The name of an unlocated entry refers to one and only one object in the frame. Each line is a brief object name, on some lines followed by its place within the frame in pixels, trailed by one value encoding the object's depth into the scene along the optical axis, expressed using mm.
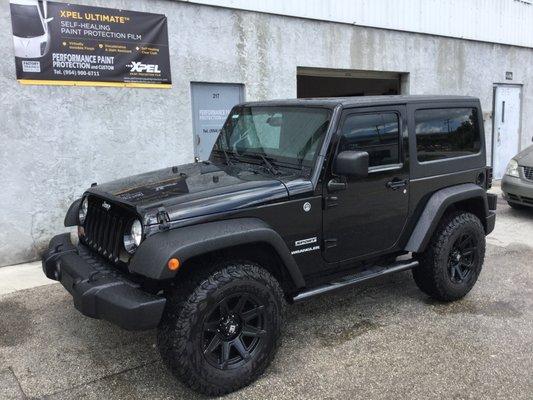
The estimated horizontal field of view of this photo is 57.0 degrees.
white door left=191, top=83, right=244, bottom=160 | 7312
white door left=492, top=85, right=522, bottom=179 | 12328
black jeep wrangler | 2943
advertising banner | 5785
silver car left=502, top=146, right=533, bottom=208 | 8039
